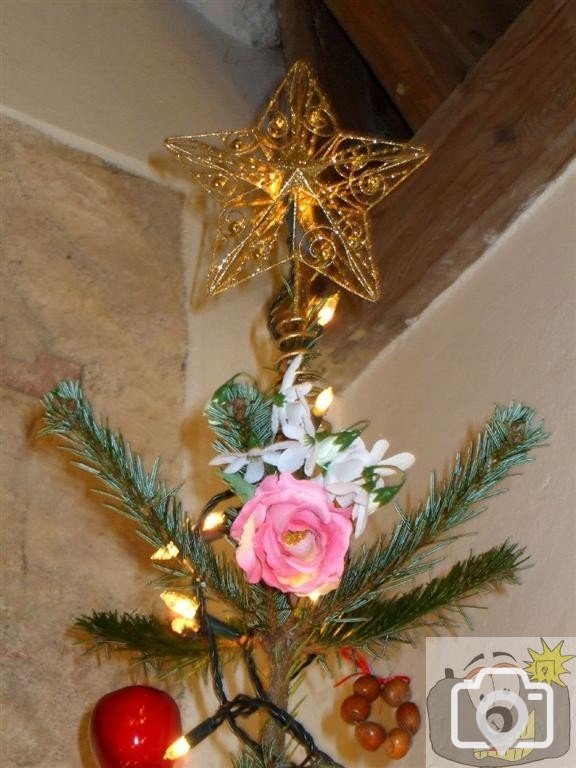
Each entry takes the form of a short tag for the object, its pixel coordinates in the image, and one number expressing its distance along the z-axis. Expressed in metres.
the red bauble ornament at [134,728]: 0.81
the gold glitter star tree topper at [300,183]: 0.99
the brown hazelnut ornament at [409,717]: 1.10
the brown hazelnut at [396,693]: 1.14
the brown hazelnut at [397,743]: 1.08
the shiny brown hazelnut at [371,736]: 1.11
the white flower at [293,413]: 0.80
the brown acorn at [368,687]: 1.16
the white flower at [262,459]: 0.79
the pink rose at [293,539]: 0.74
